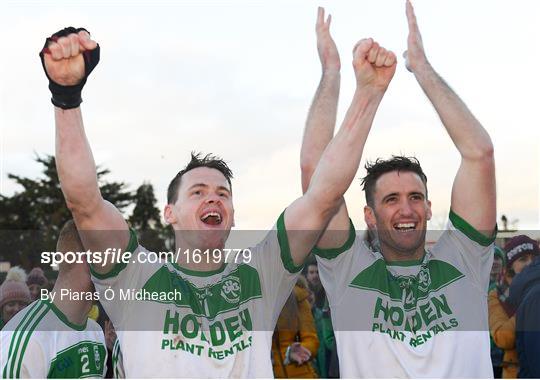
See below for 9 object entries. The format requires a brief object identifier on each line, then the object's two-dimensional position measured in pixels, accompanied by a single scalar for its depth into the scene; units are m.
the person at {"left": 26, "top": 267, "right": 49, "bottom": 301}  6.05
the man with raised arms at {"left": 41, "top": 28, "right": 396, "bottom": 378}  3.70
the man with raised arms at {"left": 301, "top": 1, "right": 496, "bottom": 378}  4.13
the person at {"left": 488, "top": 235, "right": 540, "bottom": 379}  5.46
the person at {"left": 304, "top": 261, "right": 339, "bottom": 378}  7.07
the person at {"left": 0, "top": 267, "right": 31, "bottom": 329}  5.67
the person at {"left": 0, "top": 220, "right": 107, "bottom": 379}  4.11
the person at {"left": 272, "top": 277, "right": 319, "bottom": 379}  6.28
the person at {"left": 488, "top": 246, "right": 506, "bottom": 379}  6.28
